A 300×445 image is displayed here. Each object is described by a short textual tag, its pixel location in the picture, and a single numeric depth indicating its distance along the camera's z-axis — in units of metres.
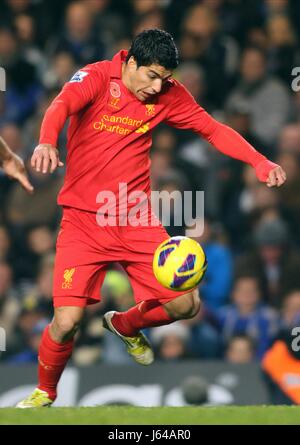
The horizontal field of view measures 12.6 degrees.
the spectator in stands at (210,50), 12.51
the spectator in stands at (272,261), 11.16
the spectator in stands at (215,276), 11.29
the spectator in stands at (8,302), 11.06
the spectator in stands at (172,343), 10.59
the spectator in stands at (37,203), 11.96
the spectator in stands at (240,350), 10.64
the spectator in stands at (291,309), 10.67
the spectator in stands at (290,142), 11.95
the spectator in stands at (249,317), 10.80
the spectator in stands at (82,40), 12.48
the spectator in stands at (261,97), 12.22
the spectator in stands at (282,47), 12.50
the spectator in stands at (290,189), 11.74
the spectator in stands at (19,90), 12.52
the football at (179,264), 7.76
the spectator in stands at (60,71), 12.38
